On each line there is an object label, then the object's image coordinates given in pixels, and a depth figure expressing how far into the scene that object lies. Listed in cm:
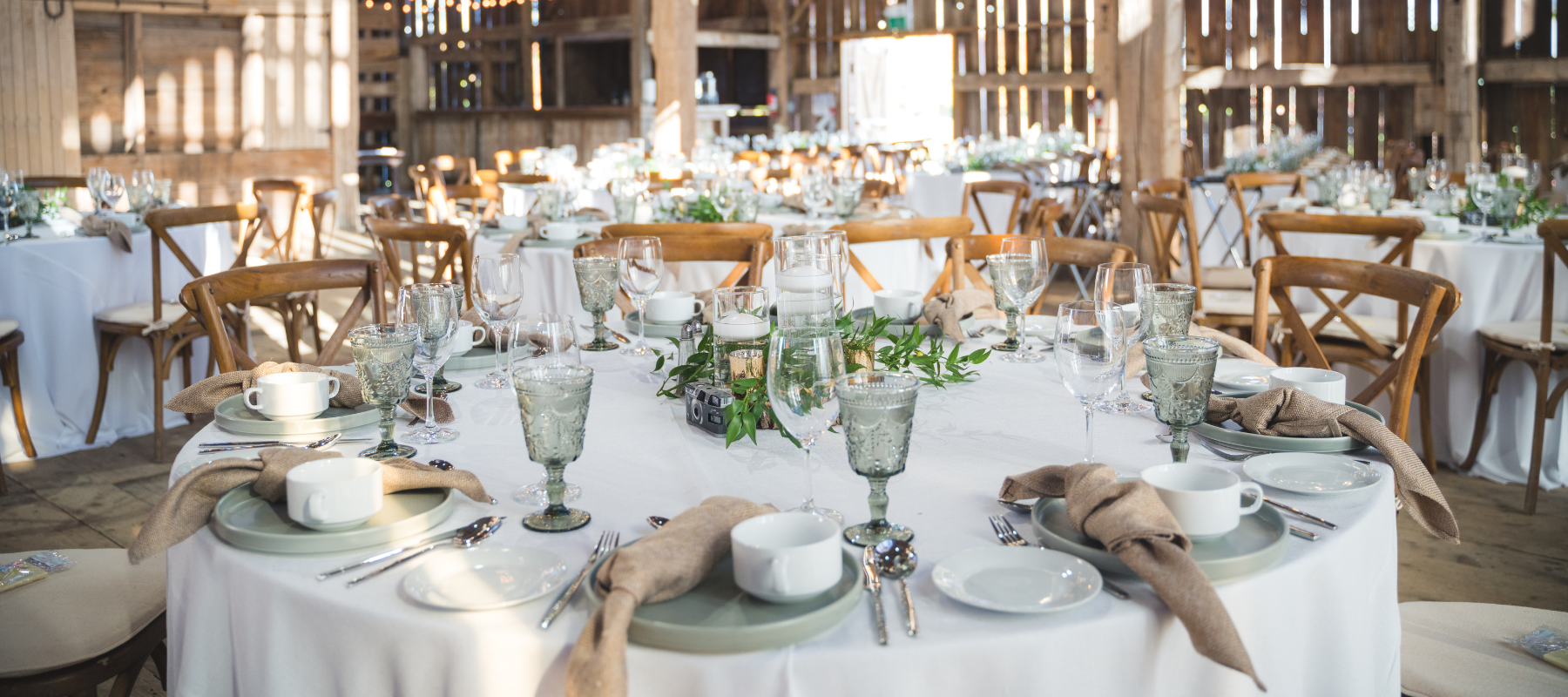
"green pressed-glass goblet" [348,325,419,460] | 151
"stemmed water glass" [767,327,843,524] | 124
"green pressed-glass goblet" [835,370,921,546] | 118
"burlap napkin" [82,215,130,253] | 433
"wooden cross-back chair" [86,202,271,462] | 404
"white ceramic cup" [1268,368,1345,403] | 174
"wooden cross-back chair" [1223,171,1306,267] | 584
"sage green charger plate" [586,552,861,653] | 99
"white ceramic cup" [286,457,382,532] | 123
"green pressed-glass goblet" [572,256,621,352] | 228
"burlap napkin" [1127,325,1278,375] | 198
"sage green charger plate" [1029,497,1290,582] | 113
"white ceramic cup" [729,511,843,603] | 104
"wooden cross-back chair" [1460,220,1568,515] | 341
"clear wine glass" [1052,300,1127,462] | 144
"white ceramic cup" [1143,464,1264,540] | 117
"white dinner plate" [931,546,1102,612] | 107
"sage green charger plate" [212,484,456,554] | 123
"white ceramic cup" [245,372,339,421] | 168
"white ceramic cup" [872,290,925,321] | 243
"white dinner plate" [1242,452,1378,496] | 139
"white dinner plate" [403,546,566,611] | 109
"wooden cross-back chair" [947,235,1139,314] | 309
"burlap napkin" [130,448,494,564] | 126
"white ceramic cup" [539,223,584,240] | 429
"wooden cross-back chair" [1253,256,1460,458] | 228
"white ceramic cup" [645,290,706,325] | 251
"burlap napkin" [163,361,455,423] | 177
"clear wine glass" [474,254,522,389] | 204
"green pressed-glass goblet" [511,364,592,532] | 123
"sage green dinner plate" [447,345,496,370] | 211
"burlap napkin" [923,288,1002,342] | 233
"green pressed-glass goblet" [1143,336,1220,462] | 140
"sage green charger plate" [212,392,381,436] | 166
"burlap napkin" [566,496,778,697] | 94
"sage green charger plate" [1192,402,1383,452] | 155
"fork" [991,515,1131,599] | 125
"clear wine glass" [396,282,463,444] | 169
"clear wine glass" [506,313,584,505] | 142
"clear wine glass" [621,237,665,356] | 228
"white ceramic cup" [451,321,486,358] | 213
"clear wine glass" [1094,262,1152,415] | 182
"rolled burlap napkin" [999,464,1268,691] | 102
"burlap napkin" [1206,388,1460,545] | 143
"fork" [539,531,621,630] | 107
